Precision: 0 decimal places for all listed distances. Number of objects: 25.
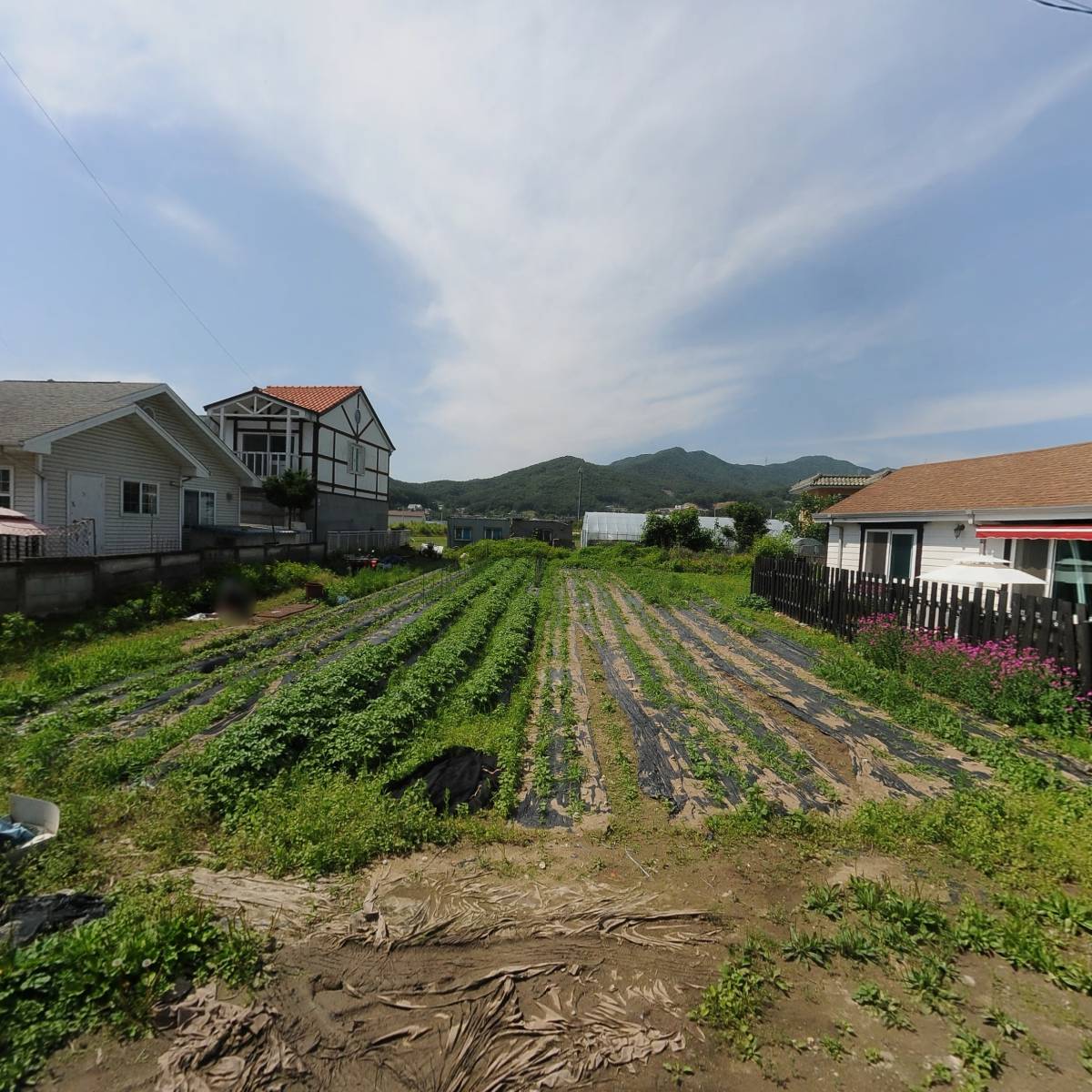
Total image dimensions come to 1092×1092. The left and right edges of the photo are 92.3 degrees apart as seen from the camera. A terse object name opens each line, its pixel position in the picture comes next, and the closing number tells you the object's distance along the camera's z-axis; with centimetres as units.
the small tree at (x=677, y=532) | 3594
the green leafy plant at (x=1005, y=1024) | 253
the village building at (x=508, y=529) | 4666
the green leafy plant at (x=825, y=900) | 338
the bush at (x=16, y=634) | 872
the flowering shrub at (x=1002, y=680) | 649
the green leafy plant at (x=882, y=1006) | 260
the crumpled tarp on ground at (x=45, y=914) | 296
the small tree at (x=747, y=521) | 4097
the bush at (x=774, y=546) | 2903
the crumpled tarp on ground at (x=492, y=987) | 237
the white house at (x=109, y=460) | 1280
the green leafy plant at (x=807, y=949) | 299
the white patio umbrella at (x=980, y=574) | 852
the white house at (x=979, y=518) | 953
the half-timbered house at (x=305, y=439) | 2852
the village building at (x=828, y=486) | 2862
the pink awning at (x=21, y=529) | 942
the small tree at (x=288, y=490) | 2466
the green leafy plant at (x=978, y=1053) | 236
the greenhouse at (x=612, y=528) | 4731
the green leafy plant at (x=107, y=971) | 244
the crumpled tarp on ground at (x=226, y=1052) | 226
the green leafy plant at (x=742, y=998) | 253
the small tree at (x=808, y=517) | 3170
